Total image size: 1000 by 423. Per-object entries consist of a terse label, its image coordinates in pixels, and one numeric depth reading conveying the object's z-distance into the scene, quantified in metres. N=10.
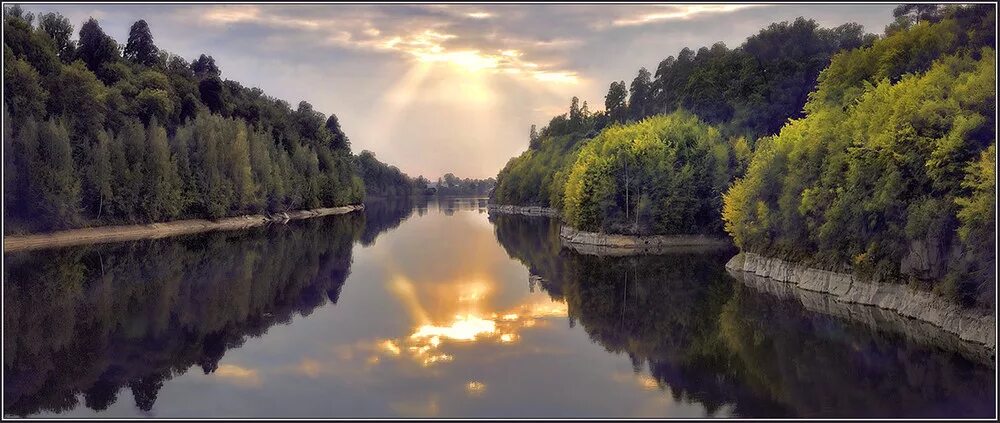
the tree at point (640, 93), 151.75
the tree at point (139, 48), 131.75
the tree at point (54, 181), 69.19
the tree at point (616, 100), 164.25
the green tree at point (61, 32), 111.75
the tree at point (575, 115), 184.06
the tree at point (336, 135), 181.62
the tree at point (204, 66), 155.38
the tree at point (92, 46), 112.81
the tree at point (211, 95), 133.38
